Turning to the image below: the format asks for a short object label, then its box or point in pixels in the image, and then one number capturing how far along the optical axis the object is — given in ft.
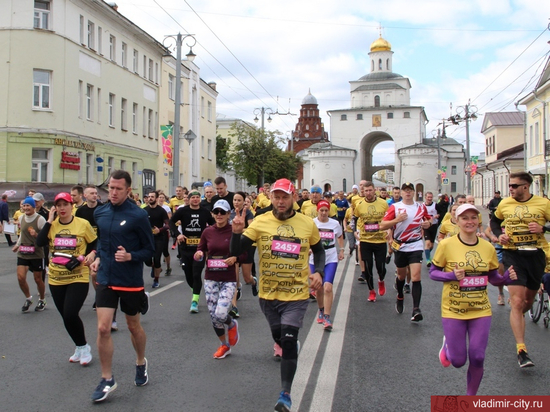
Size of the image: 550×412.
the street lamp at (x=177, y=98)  83.97
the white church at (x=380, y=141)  288.71
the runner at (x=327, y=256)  25.91
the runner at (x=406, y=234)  28.68
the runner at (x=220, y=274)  21.15
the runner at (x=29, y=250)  29.17
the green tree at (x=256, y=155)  155.33
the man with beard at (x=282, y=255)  16.20
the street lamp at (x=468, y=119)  135.64
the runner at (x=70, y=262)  19.47
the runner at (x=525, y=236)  21.29
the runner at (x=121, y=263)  16.87
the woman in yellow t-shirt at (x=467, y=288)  15.78
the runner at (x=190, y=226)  31.32
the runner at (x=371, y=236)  32.68
